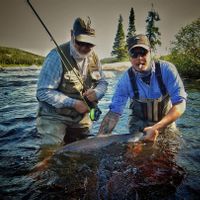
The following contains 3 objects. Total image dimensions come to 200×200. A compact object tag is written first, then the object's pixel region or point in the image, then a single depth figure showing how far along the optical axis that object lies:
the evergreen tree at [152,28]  37.84
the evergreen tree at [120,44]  46.74
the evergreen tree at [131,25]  44.72
